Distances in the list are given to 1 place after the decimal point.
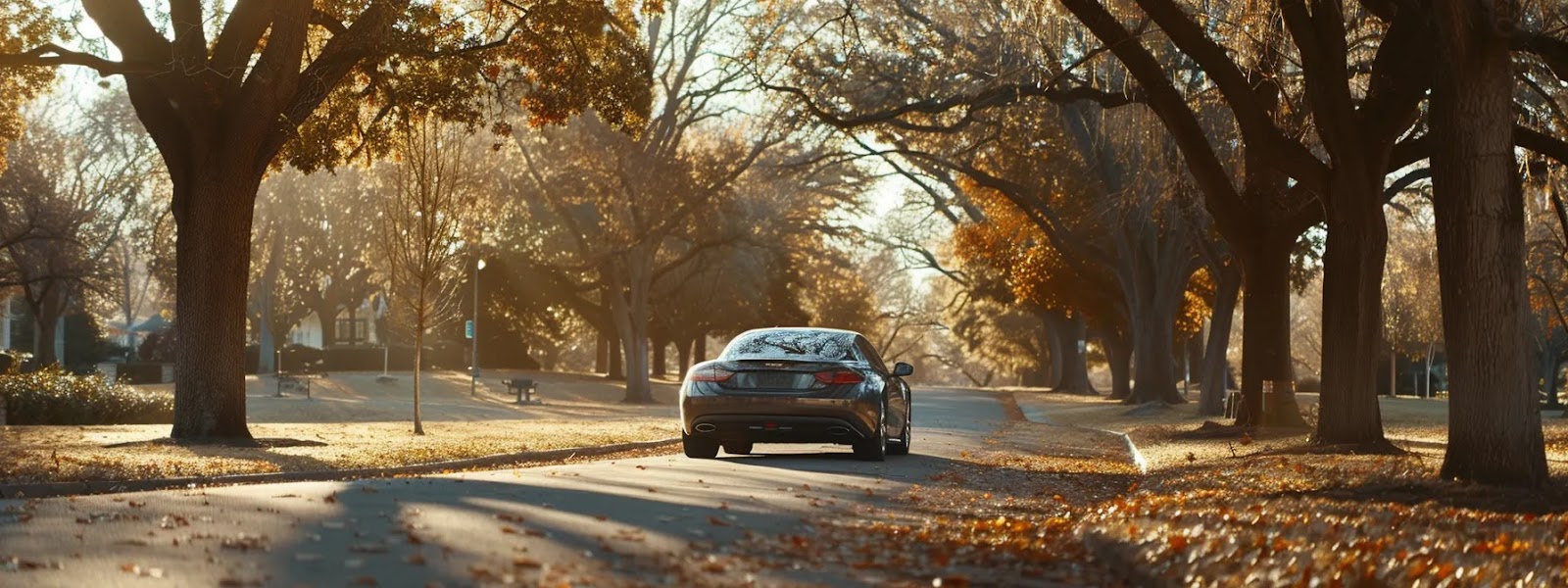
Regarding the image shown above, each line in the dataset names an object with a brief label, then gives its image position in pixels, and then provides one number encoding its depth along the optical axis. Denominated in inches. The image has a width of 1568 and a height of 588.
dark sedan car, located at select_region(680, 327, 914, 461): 705.0
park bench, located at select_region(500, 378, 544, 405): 1935.3
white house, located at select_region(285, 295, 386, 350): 4067.4
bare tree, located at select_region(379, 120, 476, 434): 1107.3
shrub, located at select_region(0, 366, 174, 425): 1182.9
